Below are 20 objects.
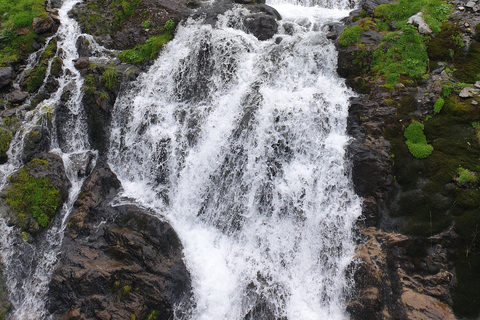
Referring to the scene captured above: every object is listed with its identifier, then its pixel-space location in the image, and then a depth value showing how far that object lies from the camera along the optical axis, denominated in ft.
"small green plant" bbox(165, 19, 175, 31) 53.26
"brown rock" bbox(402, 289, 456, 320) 26.05
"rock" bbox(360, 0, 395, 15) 48.75
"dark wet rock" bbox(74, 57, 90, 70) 47.26
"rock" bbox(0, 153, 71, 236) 35.60
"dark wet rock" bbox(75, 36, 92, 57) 50.41
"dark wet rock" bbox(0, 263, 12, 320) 31.24
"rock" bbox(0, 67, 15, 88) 46.01
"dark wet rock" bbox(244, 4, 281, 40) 50.01
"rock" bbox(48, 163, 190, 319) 30.76
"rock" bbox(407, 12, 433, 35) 40.57
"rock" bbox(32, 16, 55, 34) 51.90
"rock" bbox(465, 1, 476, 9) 40.49
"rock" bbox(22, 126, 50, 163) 40.55
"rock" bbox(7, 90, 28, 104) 45.03
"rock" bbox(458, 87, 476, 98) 32.91
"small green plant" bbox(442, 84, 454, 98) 34.04
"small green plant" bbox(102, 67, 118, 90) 45.27
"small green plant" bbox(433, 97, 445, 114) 33.58
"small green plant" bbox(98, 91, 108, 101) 44.19
